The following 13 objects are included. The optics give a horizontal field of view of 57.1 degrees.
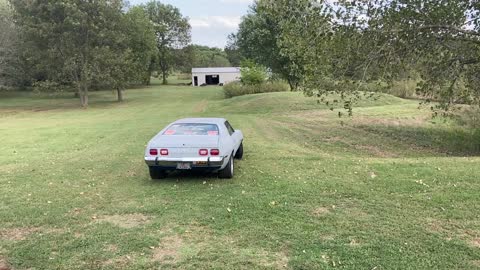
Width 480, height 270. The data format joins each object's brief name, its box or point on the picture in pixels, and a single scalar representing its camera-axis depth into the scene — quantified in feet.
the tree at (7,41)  141.79
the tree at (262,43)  124.77
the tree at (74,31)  114.01
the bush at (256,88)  125.70
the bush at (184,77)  329.11
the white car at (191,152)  26.53
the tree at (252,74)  129.70
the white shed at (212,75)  270.26
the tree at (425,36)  34.60
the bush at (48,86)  122.21
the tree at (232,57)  370.28
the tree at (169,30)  272.10
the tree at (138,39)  133.49
